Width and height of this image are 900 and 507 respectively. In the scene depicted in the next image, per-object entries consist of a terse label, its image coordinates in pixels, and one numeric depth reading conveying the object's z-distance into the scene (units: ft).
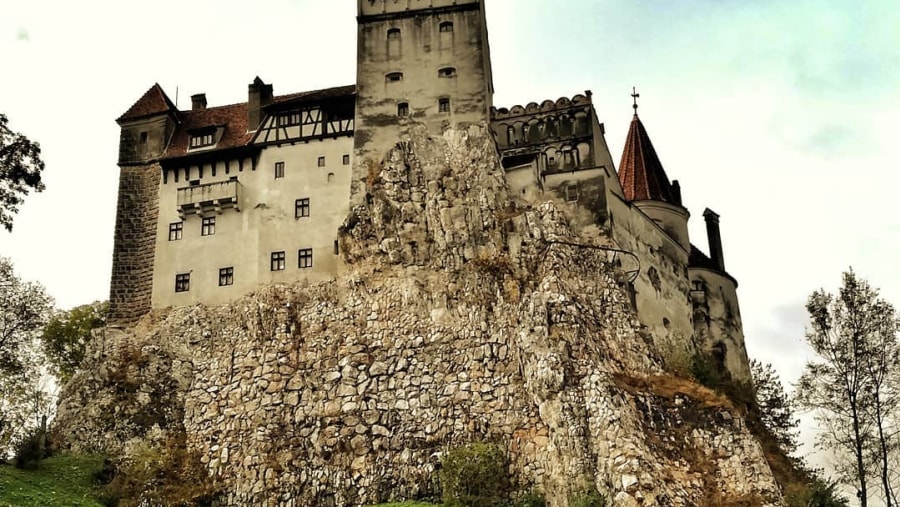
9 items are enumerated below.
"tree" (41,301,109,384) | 204.44
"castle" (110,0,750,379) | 185.47
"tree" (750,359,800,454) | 195.72
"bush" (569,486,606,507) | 145.69
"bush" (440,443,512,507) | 151.53
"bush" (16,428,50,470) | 162.61
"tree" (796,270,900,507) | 152.15
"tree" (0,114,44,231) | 138.62
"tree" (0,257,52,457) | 165.68
